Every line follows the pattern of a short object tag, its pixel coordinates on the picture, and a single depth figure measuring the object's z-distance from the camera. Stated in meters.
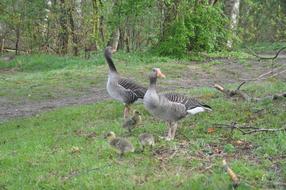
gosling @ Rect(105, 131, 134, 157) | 7.82
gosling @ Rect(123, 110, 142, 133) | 9.40
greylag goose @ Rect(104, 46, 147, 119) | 10.70
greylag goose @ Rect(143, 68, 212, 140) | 8.54
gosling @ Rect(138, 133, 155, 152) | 8.01
